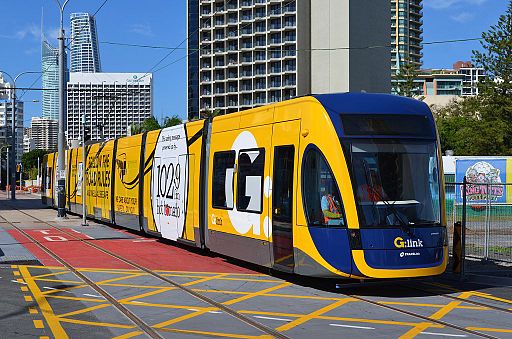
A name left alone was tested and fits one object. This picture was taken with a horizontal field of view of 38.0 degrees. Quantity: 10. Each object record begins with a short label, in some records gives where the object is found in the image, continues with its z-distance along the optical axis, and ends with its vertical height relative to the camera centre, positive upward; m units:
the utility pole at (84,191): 28.89 -0.50
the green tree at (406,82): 82.69 +10.87
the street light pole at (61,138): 31.70 +1.81
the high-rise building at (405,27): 162.75 +33.56
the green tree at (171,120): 116.96 +9.44
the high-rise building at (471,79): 61.00 +19.37
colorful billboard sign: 36.45 +0.37
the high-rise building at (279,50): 96.88 +18.50
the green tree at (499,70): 58.75 +8.60
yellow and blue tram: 11.48 -0.17
